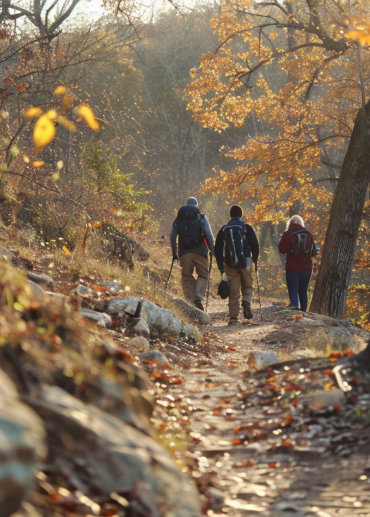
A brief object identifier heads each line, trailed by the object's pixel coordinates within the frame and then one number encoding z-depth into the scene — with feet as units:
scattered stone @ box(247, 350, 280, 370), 49.44
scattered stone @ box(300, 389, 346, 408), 35.50
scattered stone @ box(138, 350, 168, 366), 48.08
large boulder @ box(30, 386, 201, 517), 22.17
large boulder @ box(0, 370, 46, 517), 17.40
